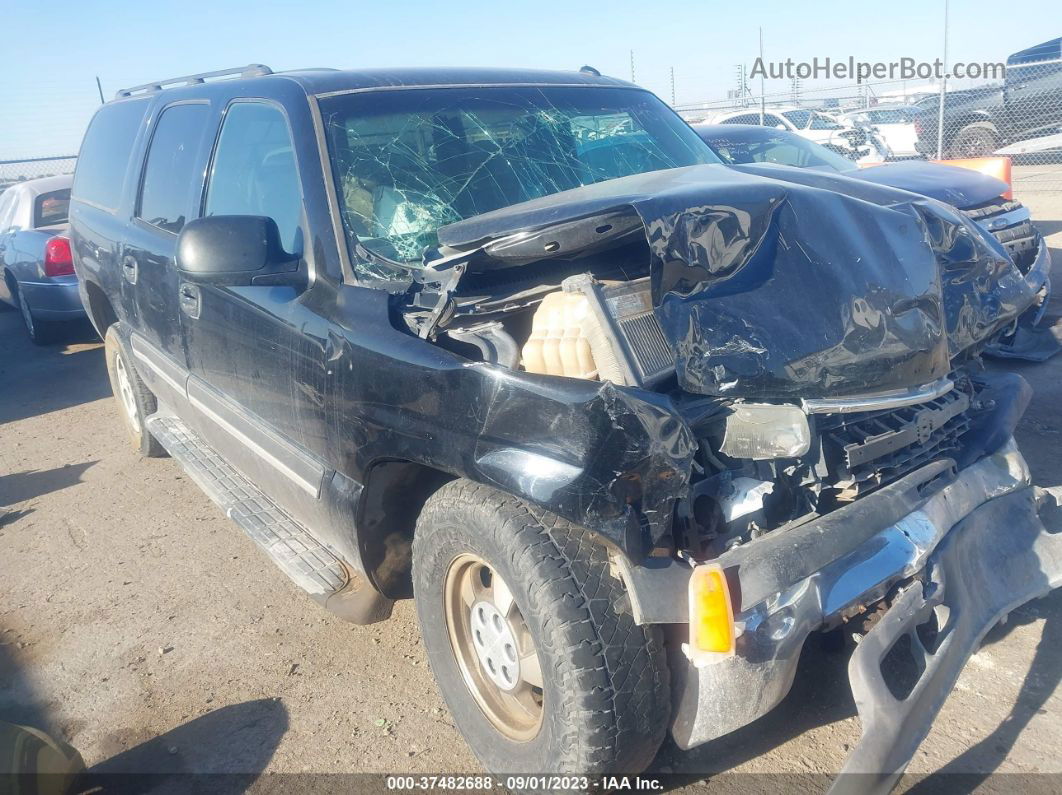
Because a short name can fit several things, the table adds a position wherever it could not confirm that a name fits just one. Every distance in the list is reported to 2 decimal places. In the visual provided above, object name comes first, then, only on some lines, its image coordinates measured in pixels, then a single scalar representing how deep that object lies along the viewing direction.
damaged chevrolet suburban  2.09
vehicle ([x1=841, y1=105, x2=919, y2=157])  16.02
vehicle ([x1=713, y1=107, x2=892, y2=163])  14.19
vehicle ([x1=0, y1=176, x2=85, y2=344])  8.26
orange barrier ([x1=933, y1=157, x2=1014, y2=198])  7.78
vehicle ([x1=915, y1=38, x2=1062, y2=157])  14.05
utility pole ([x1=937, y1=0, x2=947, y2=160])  12.15
